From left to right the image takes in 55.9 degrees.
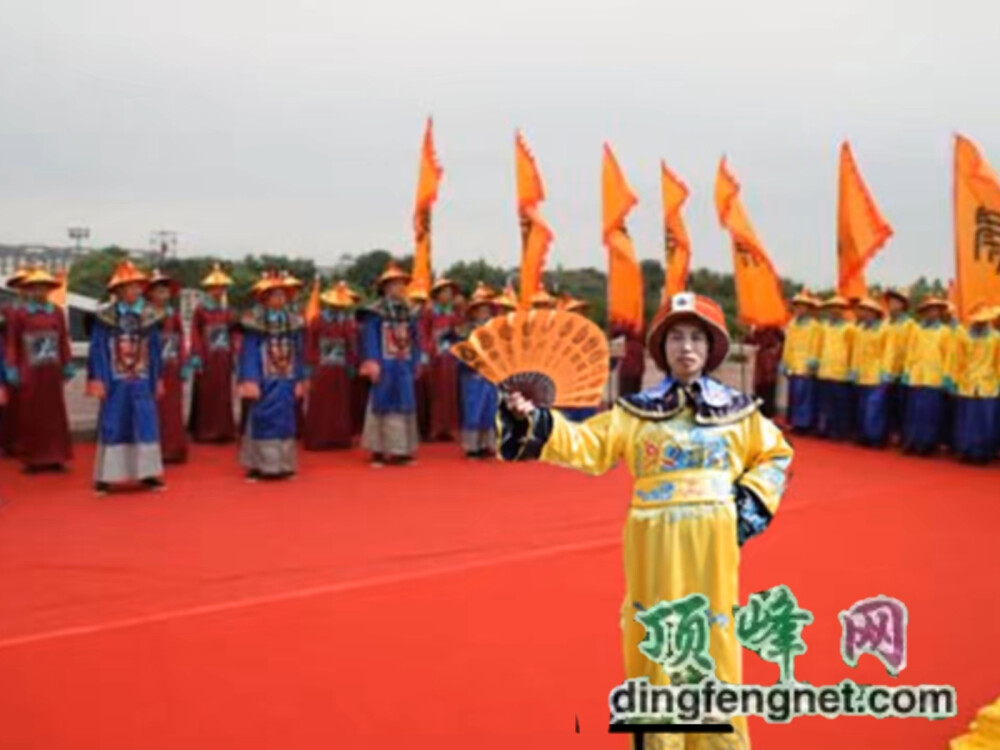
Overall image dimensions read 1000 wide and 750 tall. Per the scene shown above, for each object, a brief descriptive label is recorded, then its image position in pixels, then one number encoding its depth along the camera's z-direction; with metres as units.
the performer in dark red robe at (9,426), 7.75
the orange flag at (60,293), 7.28
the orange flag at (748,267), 9.34
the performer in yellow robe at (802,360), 10.08
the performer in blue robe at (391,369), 7.96
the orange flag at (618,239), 10.12
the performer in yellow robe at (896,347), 9.04
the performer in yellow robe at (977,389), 8.13
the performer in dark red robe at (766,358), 11.04
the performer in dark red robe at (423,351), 8.64
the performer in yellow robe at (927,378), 8.60
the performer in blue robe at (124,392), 6.53
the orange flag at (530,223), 7.79
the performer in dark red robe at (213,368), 8.95
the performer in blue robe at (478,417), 8.66
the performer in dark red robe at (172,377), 7.55
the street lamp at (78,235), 22.42
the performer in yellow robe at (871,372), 9.22
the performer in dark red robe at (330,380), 8.83
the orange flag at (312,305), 9.59
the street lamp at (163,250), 20.97
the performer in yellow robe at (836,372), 9.59
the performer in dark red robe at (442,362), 9.28
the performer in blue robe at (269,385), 7.17
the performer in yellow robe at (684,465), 2.38
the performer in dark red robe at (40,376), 7.10
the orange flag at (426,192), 8.62
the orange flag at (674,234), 10.26
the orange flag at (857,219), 7.95
